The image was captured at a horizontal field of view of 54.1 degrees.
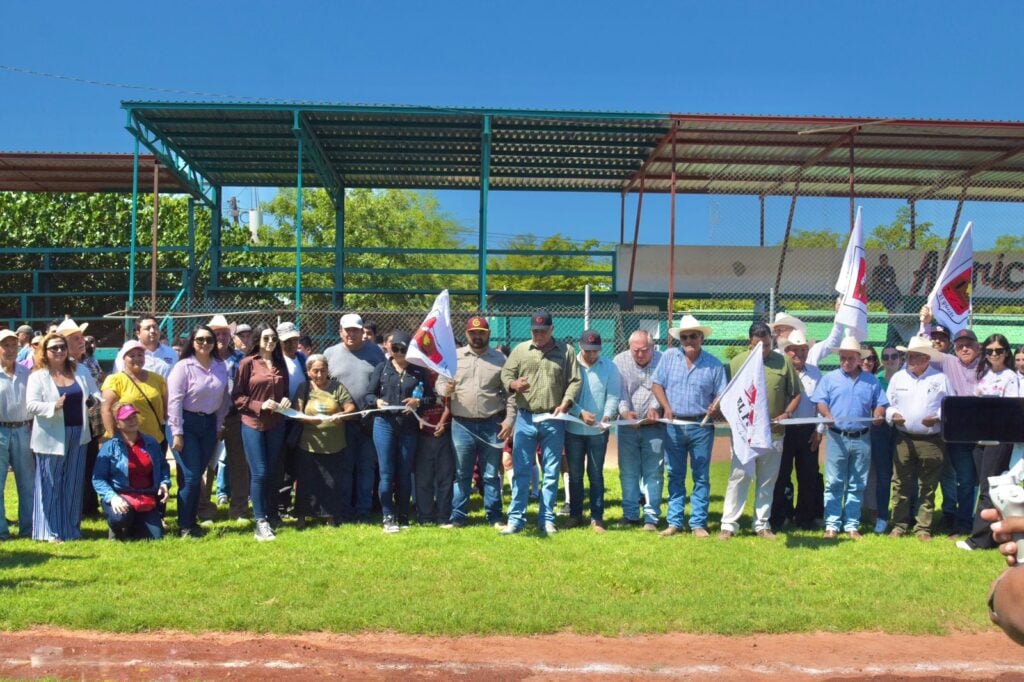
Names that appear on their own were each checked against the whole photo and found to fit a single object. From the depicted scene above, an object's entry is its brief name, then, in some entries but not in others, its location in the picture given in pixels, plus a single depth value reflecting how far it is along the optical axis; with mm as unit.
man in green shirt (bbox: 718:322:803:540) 9586
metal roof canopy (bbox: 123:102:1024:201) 17672
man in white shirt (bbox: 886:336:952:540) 9594
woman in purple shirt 9477
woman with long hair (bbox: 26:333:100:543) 9281
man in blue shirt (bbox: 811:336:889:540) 9695
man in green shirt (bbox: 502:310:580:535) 9586
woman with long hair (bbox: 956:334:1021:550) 9172
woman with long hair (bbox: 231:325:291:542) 9531
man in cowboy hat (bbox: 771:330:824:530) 10023
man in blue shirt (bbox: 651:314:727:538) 9680
